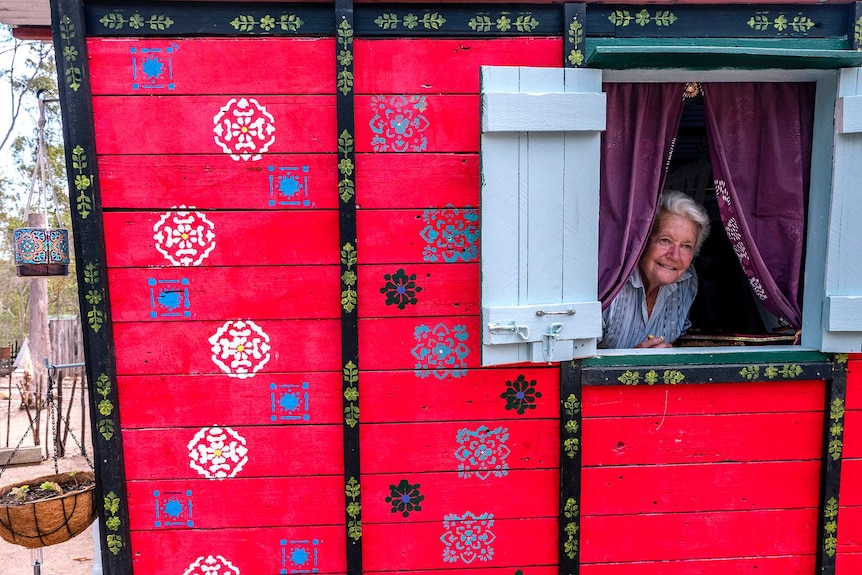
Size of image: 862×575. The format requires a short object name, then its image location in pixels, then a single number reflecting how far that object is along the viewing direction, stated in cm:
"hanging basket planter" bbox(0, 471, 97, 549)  275
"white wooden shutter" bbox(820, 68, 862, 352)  247
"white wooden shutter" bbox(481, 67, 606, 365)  235
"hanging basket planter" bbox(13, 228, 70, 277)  332
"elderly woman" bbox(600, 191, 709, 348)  301
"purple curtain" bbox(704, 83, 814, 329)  269
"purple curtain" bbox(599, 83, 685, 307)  265
